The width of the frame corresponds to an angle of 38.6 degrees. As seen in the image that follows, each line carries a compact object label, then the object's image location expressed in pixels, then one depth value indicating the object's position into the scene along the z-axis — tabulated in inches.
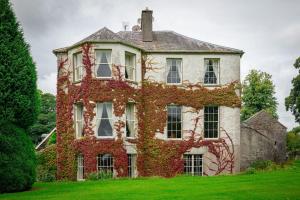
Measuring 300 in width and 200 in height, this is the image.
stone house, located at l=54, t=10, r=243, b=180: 1016.9
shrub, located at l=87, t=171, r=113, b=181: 959.6
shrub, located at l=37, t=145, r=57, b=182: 1085.1
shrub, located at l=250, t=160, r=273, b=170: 1151.9
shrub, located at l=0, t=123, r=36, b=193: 679.1
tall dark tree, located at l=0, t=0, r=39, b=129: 692.7
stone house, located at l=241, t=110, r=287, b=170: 1171.3
